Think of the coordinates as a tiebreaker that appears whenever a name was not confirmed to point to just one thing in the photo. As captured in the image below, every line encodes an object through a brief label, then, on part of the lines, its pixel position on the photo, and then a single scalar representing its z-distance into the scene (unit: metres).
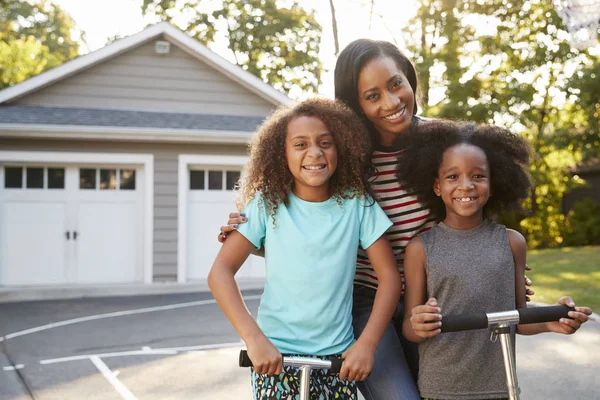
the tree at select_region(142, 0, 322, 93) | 29.33
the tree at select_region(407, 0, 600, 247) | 22.77
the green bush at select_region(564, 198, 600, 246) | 24.50
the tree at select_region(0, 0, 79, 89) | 44.32
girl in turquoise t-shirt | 2.56
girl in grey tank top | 2.62
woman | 2.68
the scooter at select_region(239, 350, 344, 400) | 2.32
